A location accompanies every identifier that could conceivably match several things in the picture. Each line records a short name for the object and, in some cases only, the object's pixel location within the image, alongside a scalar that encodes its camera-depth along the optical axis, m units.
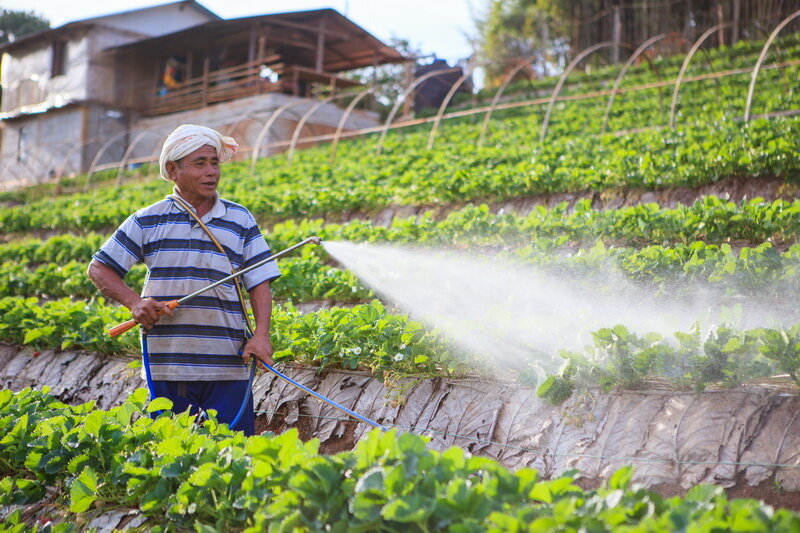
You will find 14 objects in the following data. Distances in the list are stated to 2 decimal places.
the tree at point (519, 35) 30.33
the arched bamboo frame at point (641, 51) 11.73
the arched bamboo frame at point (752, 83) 9.25
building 23.41
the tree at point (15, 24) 44.28
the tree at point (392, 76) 34.72
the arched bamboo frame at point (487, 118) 12.69
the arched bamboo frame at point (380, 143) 14.05
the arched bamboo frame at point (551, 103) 11.71
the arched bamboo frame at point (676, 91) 10.61
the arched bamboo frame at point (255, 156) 15.80
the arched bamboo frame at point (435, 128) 13.24
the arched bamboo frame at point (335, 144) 14.84
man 3.55
